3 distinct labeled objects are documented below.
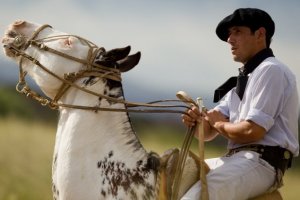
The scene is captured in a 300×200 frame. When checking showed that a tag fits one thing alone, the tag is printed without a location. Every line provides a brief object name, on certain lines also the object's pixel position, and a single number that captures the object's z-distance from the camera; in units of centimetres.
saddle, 876
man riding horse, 887
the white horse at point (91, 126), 862
